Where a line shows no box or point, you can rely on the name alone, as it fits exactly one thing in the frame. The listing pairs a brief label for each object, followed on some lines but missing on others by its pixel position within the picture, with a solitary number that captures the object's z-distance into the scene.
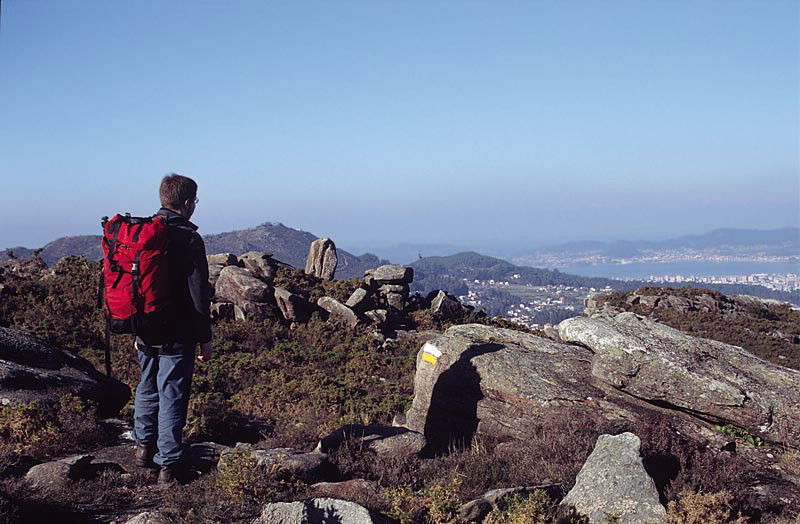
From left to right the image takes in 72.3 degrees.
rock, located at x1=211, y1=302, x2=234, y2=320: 23.20
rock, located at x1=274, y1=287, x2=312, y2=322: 23.83
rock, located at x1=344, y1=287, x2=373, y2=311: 25.12
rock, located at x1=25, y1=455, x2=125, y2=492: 6.66
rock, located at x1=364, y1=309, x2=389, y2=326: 24.62
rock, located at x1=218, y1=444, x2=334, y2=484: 7.00
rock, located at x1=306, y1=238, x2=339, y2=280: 32.38
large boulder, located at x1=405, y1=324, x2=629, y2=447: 10.60
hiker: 6.64
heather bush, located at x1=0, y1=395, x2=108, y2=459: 7.88
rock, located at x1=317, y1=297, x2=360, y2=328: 23.97
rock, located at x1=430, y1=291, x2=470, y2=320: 27.41
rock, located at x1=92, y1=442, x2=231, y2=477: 7.45
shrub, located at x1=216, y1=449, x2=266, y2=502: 6.34
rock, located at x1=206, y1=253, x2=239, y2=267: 28.12
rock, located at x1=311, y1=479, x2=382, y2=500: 6.67
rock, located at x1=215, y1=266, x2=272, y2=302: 23.86
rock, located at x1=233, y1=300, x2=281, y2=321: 23.22
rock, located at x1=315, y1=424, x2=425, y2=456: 8.77
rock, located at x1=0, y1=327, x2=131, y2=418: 9.16
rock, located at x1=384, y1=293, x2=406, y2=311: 27.41
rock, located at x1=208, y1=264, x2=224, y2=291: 26.02
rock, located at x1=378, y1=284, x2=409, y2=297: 28.09
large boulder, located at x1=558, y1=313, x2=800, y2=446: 9.48
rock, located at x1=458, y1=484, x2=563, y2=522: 6.17
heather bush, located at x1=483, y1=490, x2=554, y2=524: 5.96
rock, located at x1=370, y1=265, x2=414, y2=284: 28.77
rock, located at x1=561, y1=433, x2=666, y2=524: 6.33
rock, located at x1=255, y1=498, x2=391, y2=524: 5.50
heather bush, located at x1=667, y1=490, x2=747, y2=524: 6.05
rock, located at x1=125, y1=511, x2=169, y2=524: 5.43
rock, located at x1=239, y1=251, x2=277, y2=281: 28.28
